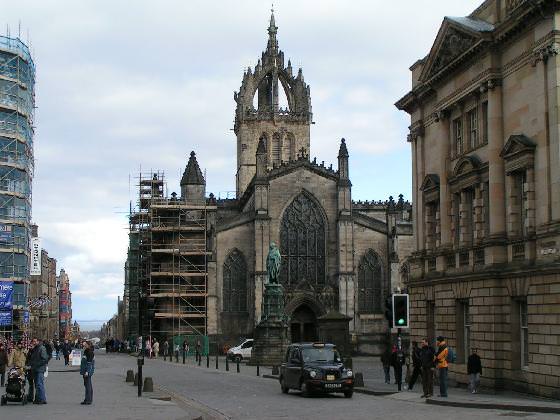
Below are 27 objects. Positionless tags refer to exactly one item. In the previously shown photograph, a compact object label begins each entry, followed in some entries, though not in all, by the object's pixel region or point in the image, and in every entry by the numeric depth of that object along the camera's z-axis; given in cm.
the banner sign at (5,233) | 6166
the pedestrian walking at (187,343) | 6994
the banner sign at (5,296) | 5344
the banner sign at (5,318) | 5476
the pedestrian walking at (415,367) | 2927
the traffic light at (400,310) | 2683
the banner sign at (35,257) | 7044
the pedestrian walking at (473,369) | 2691
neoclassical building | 2566
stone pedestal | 5272
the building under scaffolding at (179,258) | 7506
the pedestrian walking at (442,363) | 2589
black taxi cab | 2723
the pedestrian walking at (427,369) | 2627
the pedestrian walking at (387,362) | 3300
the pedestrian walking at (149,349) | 7051
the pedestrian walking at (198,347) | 5788
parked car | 6159
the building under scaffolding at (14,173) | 6247
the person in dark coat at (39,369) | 2352
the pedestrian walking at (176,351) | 6281
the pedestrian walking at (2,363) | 3166
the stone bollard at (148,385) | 2850
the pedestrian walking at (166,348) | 7044
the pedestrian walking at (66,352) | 5643
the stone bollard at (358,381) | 3105
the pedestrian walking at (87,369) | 2373
